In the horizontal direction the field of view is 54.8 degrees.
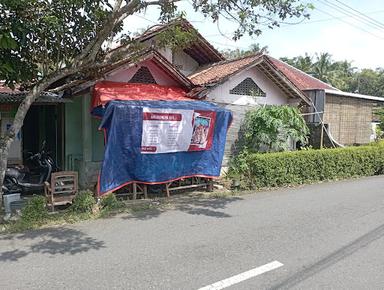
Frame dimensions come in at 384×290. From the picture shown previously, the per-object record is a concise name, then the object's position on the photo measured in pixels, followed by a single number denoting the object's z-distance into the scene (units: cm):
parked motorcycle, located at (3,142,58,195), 923
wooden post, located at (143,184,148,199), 1007
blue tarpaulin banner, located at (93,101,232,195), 914
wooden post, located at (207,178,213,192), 1141
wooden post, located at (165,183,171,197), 1031
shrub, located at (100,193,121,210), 865
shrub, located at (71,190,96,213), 823
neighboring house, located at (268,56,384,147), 1678
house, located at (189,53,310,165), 1368
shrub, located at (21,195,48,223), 749
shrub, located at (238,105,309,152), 1366
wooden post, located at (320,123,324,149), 1678
